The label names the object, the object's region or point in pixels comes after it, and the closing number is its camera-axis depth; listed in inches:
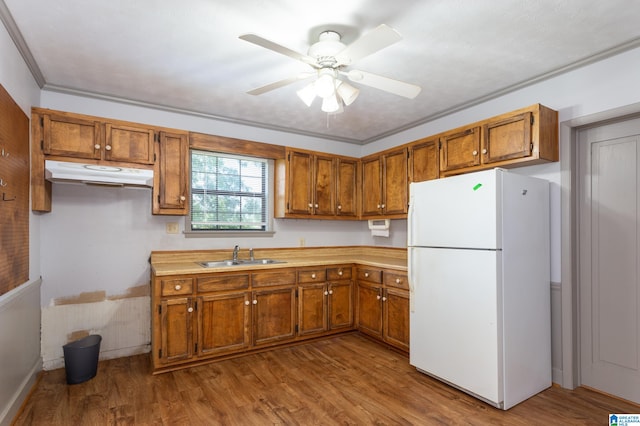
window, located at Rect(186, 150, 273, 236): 147.9
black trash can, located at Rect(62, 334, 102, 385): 107.3
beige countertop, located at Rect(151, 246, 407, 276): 125.7
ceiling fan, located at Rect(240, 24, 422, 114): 76.2
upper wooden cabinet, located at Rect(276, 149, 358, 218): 159.3
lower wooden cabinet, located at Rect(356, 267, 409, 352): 132.8
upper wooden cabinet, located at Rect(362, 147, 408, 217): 153.5
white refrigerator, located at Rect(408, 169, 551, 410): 94.6
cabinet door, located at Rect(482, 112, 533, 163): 105.6
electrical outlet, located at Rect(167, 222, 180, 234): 140.2
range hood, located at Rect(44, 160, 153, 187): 106.3
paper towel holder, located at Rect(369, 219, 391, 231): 168.2
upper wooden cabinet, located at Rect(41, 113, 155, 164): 111.7
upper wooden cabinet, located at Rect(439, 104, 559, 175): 104.4
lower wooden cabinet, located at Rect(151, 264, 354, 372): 116.7
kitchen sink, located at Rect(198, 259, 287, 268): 143.1
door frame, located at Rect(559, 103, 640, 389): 105.1
